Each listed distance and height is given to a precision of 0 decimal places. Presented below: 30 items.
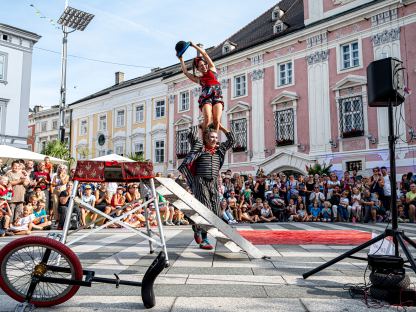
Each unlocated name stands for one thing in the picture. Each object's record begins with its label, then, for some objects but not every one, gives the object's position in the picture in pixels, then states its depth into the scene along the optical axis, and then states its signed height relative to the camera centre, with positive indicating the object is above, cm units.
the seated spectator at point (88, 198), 1050 -32
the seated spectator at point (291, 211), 1347 -87
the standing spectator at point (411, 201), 1241 -46
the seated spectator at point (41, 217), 969 -79
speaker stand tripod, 332 -39
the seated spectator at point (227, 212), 1270 -86
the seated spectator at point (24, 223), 873 -88
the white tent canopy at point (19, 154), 1403 +135
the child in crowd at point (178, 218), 1221 -103
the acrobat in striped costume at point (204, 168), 536 +30
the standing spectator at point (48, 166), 1204 +73
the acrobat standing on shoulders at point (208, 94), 554 +145
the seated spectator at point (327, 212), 1315 -88
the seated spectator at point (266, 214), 1334 -97
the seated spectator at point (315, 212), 1328 -89
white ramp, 427 -41
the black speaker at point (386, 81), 349 +105
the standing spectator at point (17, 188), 945 +0
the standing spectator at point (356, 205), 1286 -62
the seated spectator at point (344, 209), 1306 -77
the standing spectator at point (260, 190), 1461 -9
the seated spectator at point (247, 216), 1334 -105
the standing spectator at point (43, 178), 1104 +31
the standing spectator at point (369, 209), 1270 -75
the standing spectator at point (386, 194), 1299 -22
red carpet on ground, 643 -98
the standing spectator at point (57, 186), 1073 +6
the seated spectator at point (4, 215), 861 -66
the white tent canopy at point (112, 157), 1689 +146
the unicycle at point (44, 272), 274 -65
